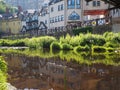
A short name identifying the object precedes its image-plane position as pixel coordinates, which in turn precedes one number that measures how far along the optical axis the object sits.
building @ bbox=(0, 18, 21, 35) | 107.06
